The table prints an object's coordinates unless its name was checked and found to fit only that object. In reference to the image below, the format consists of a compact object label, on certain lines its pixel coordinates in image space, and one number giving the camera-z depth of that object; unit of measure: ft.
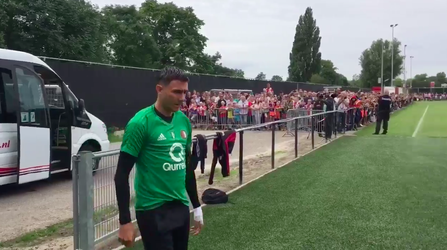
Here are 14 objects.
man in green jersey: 10.55
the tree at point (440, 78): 475.39
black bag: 25.45
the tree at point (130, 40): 188.30
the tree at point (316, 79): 328.74
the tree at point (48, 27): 97.25
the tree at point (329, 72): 408.46
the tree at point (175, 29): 209.56
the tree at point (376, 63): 390.21
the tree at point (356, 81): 407.69
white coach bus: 29.01
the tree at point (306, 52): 343.46
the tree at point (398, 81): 415.23
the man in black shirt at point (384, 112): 69.15
